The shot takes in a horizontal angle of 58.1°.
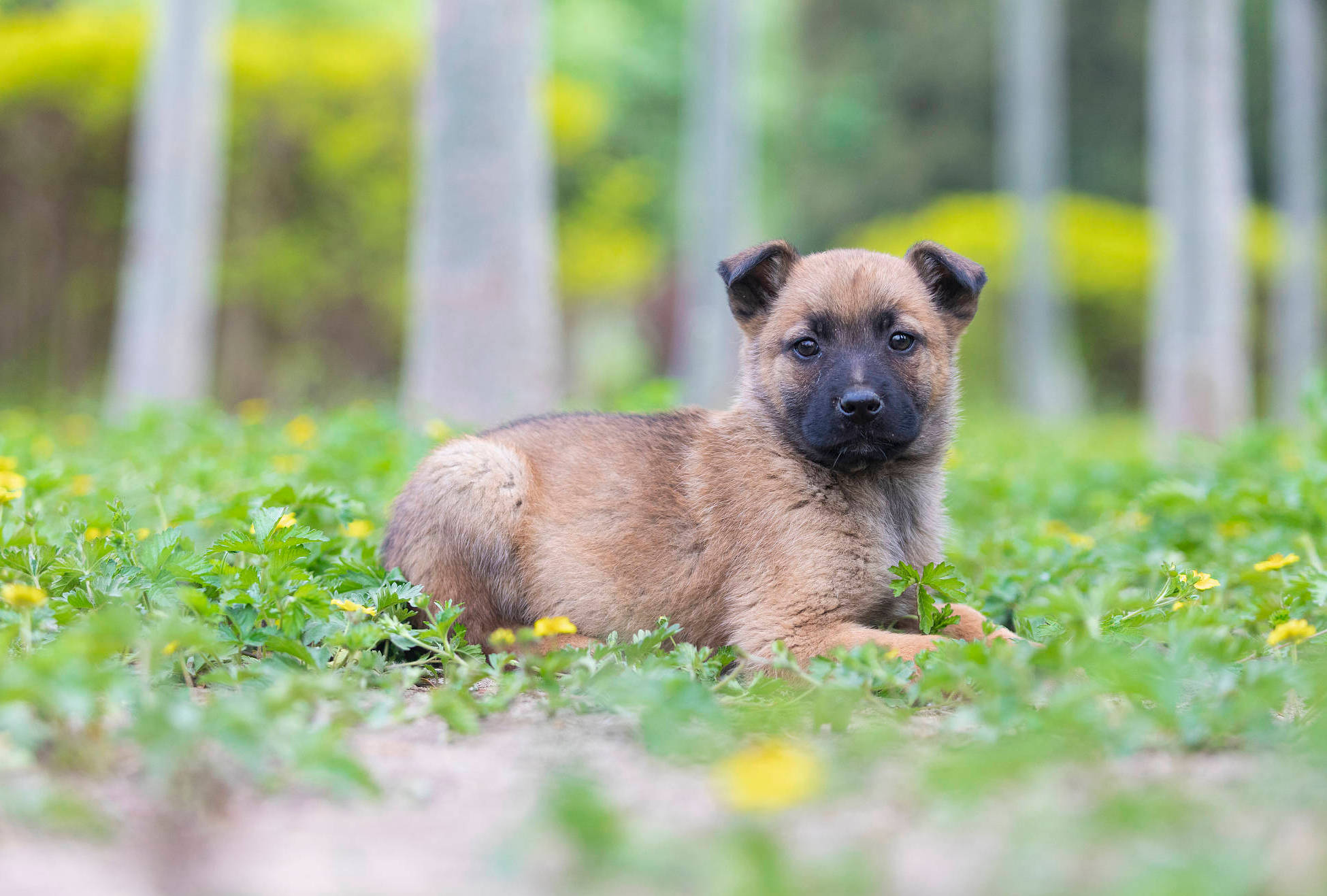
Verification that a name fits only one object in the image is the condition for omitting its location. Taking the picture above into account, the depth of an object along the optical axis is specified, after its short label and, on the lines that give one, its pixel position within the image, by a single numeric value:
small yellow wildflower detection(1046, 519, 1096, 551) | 5.12
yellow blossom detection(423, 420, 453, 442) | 6.24
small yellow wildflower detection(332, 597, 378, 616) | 3.57
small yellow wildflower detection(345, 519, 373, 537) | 4.53
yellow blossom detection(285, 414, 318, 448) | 7.30
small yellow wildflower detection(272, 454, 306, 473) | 6.22
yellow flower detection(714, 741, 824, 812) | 2.13
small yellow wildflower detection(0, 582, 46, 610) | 3.08
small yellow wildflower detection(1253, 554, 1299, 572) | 3.96
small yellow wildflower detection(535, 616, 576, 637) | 3.51
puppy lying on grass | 4.13
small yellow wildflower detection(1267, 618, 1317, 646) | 3.32
